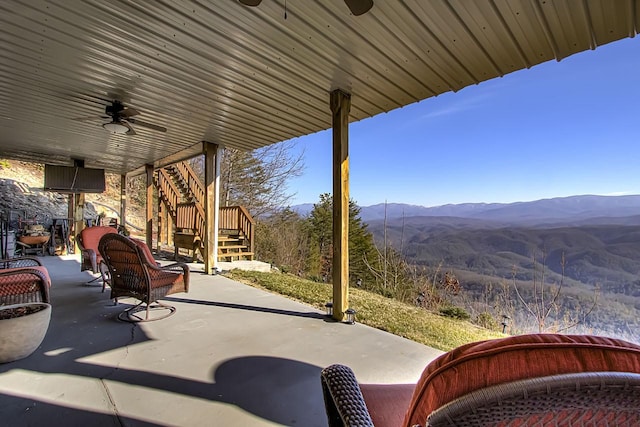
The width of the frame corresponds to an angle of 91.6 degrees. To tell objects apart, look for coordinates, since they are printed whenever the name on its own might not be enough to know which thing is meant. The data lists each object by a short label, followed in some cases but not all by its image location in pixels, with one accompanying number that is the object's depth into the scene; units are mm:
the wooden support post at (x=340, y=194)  3945
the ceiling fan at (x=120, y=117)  4582
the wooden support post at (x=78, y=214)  9359
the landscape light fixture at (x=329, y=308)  4051
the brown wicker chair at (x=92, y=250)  5219
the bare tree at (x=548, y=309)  4629
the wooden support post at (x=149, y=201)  9891
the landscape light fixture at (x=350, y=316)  3822
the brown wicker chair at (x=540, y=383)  607
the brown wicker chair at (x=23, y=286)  2924
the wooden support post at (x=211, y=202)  6887
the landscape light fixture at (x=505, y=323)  4688
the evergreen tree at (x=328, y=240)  17656
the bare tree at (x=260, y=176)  14672
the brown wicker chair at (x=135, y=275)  3635
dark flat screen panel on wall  8375
